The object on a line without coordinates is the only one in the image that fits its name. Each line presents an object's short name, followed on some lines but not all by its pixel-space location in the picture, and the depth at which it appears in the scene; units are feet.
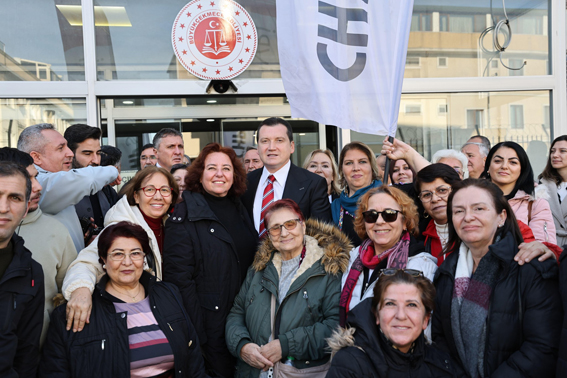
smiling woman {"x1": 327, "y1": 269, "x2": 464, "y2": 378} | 8.21
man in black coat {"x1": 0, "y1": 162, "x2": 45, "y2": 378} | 7.97
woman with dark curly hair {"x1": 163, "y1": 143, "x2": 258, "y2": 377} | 10.93
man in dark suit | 12.75
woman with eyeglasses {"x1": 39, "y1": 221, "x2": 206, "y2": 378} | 9.22
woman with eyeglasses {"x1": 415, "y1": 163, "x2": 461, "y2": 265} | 11.19
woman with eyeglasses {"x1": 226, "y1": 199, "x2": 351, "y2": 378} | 10.05
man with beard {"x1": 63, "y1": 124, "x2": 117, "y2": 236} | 13.94
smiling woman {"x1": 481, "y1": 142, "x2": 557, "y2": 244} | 11.30
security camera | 23.98
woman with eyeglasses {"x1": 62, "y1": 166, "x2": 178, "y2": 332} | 9.40
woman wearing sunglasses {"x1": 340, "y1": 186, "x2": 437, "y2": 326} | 9.79
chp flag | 11.96
